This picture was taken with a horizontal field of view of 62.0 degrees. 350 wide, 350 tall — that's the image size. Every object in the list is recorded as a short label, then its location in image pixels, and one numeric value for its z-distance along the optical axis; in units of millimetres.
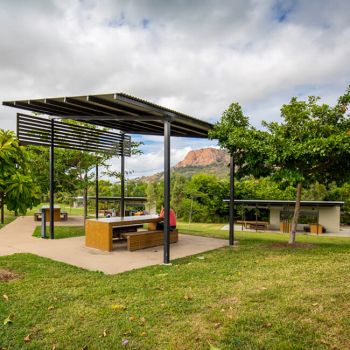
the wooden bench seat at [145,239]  8166
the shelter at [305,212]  22422
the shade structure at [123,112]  6414
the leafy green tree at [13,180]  3764
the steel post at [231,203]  8977
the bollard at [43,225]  10328
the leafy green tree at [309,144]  7090
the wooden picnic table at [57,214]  18134
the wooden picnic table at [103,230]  8109
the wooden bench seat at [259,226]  22953
